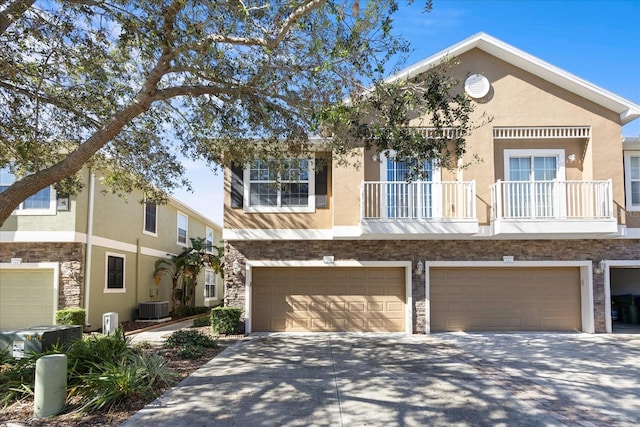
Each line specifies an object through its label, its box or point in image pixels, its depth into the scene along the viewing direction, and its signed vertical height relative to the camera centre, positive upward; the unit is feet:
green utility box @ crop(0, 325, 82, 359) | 26.45 -5.53
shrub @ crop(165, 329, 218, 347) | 35.55 -7.33
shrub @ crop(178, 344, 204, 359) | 32.27 -7.54
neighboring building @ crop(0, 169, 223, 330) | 45.27 -1.10
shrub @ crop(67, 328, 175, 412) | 21.77 -6.41
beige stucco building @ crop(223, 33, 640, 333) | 42.50 +0.91
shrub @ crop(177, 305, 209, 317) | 64.39 -9.26
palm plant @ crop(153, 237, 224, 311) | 63.26 -2.98
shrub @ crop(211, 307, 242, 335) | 41.70 -6.76
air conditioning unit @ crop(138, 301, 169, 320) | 56.70 -7.93
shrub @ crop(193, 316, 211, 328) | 48.75 -8.19
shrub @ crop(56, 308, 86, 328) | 42.09 -6.49
